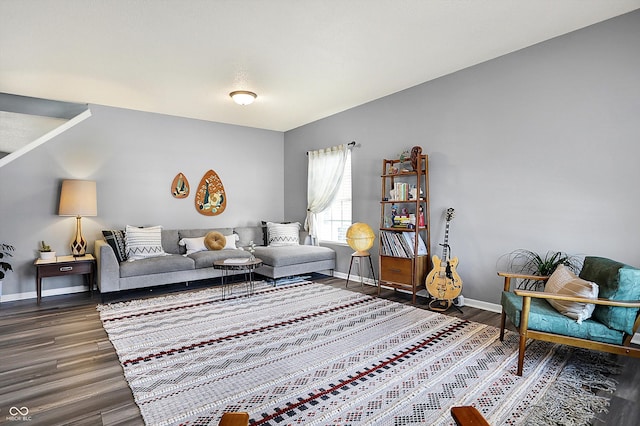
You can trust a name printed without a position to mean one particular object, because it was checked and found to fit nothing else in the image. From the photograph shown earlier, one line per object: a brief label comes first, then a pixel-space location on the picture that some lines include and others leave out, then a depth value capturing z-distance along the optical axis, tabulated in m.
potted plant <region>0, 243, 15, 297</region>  4.18
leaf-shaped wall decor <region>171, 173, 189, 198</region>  5.64
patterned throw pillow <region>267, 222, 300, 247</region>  5.82
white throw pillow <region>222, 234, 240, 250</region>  5.48
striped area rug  1.93
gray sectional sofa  4.21
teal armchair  2.18
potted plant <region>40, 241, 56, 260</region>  4.27
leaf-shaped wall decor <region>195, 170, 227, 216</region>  5.92
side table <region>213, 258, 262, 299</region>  4.28
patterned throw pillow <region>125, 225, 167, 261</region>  4.68
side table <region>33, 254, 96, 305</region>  4.05
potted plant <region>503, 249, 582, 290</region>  3.12
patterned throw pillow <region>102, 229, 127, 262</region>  4.53
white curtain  5.58
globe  4.80
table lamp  4.36
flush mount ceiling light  4.38
